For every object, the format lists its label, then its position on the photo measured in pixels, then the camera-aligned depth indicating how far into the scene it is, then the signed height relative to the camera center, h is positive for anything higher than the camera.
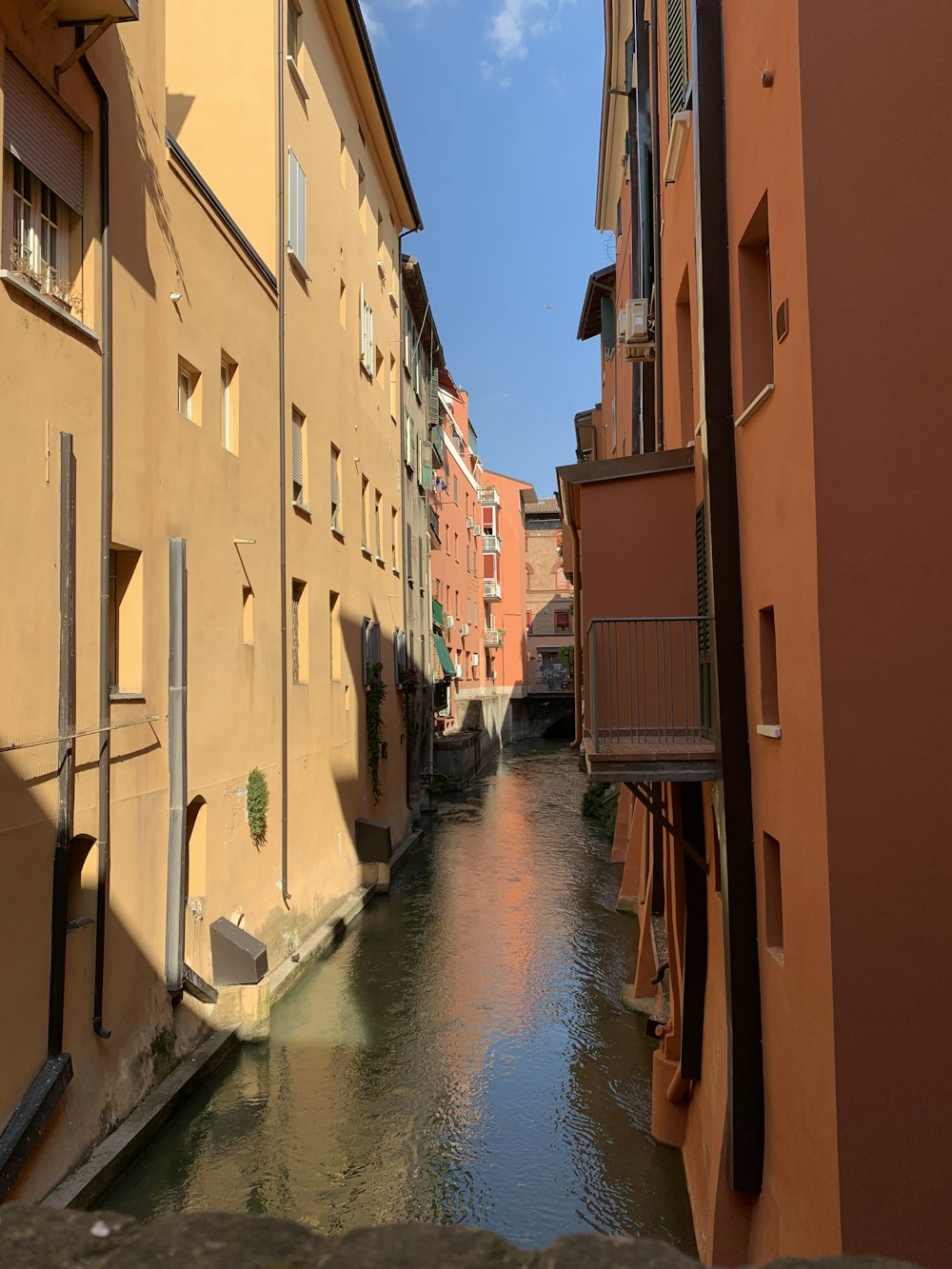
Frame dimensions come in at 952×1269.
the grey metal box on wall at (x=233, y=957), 10.52 -2.93
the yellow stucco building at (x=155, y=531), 6.87 +1.32
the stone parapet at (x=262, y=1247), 1.44 -0.85
